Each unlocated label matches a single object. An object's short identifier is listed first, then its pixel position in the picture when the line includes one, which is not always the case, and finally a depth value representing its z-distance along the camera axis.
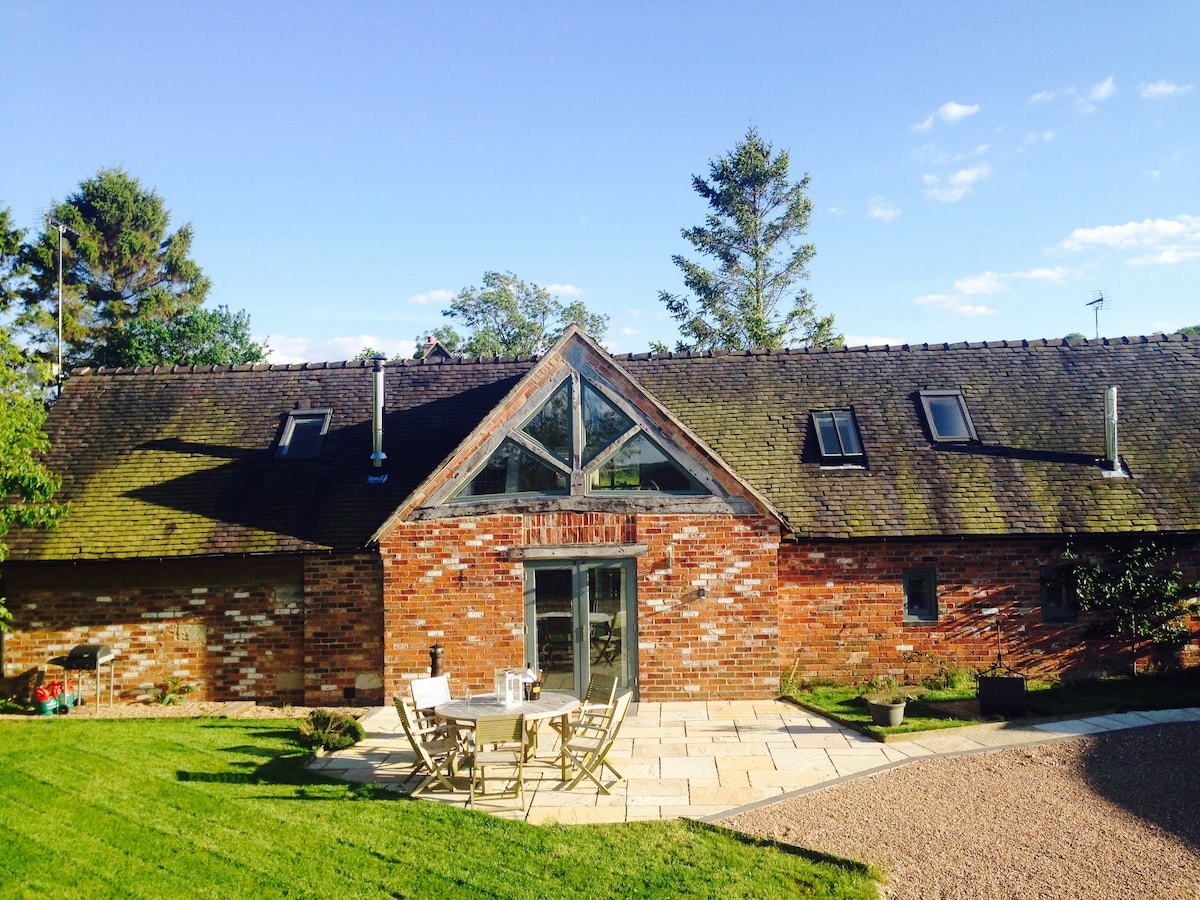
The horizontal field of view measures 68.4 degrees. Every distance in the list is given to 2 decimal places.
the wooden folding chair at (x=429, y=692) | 11.14
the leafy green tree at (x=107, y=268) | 42.81
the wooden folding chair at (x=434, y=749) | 10.02
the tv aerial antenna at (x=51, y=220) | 44.62
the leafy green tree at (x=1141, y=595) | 14.89
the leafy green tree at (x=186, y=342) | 35.72
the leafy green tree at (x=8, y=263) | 32.69
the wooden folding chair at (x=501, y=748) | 9.59
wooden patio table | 10.27
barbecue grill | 14.17
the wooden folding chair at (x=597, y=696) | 11.58
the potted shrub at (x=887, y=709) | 12.12
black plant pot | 12.55
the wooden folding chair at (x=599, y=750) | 10.06
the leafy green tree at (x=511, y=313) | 53.31
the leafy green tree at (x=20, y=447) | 12.48
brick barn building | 14.44
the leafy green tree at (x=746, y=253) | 39.75
